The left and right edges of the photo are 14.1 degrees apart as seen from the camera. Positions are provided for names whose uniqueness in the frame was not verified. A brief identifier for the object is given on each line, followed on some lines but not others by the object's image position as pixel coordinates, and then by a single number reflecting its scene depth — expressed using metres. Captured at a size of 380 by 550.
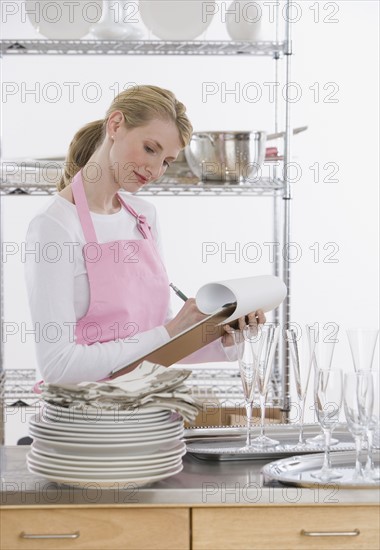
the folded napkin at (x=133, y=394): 2.41
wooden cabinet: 2.36
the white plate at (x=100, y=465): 2.38
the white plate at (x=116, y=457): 2.38
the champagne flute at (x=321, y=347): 2.60
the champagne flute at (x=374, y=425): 2.36
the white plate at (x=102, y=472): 2.38
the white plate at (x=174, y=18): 4.18
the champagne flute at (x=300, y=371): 2.63
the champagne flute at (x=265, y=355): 2.60
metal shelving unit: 4.16
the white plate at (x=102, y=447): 2.38
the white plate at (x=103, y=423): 2.39
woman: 2.98
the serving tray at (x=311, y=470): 2.38
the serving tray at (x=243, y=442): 2.60
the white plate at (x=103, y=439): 2.38
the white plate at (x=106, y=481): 2.38
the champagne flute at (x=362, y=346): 2.57
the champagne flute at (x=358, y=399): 2.36
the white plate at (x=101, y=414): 2.39
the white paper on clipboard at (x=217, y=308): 2.70
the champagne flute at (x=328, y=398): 2.40
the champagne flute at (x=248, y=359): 2.60
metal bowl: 3.96
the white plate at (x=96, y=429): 2.38
